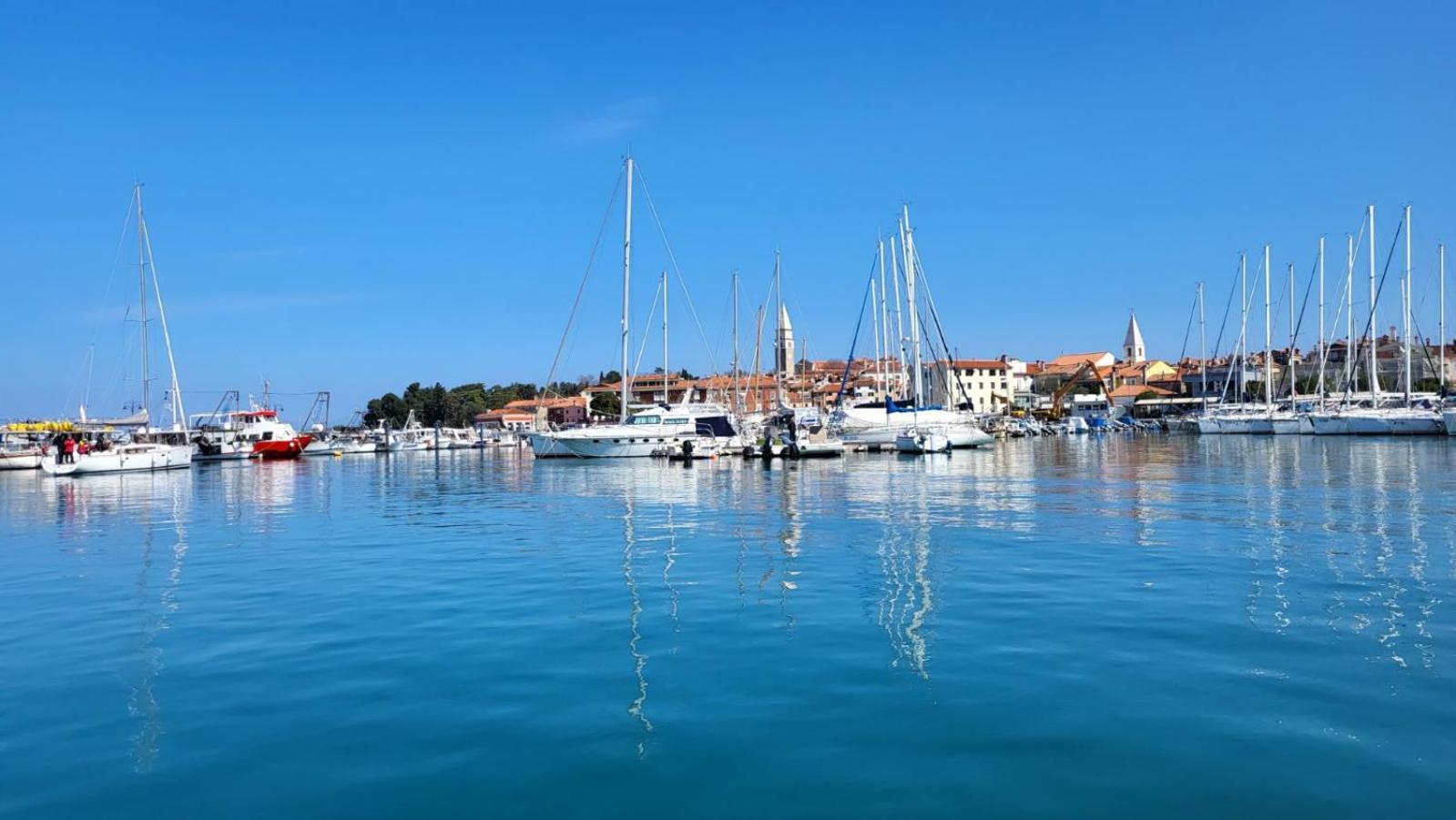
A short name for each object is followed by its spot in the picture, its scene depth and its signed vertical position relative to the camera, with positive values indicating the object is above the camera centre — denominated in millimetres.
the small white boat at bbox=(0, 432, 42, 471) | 64188 -1239
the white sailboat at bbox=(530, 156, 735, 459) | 55125 -575
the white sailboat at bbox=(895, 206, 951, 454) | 56469 -774
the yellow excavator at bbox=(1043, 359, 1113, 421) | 127125 +2882
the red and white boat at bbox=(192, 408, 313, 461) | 74812 -636
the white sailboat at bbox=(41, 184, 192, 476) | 51312 -1080
